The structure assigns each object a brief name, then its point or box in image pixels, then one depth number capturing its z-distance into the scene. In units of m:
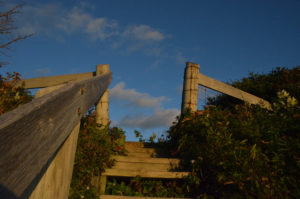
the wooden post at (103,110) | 5.79
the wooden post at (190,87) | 5.90
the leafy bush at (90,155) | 3.62
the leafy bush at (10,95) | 4.80
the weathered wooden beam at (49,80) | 6.18
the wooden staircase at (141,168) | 3.89
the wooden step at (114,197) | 3.51
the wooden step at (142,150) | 5.32
